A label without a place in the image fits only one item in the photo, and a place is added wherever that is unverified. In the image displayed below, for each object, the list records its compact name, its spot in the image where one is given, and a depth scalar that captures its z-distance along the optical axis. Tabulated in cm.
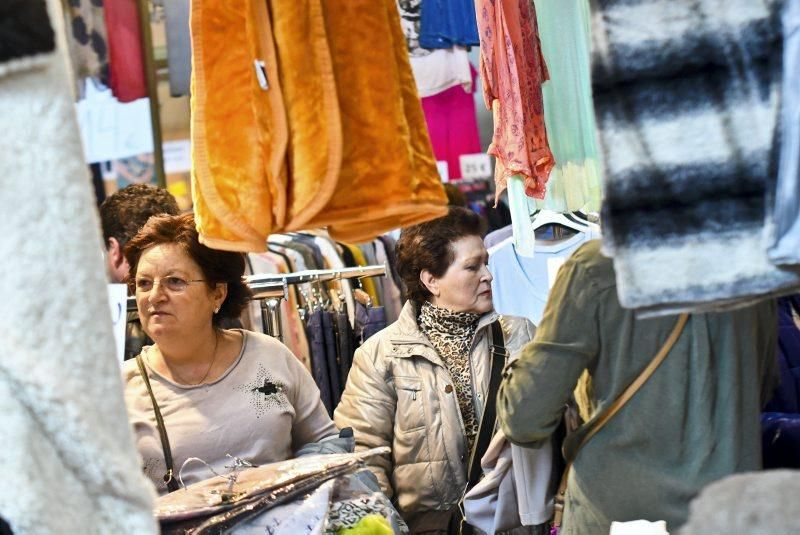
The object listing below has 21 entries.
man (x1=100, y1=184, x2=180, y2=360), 377
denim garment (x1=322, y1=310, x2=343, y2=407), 398
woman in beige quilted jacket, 357
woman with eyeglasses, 295
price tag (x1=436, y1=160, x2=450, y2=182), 642
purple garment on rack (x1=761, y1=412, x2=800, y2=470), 257
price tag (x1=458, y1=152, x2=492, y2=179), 641
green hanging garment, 401
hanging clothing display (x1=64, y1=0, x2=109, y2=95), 473
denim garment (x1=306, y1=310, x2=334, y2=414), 395
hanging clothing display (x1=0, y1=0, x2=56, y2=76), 109
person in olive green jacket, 236
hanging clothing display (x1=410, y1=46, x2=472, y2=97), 607
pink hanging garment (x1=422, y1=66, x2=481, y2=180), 633
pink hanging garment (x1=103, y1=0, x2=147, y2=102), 478
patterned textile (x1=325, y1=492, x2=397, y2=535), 230
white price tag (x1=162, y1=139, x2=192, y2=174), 564
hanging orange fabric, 182
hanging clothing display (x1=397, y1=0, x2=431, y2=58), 591
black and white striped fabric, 135
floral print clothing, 340
